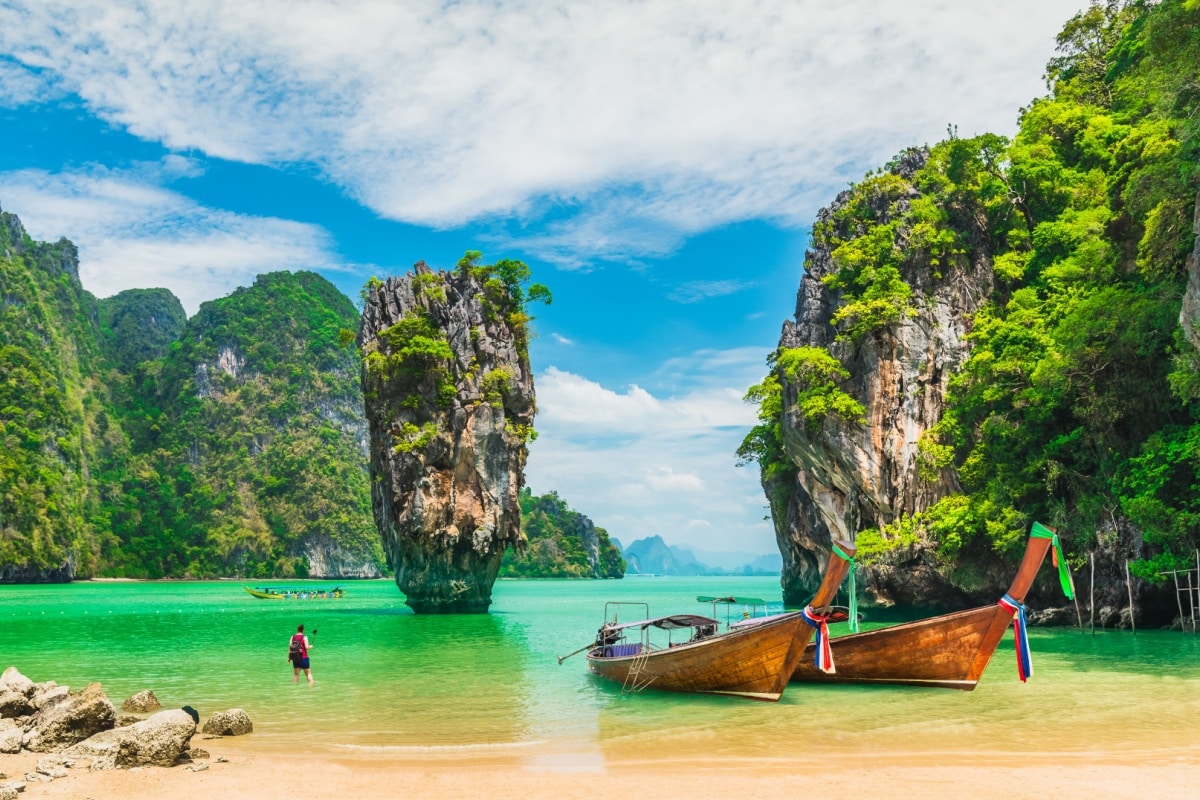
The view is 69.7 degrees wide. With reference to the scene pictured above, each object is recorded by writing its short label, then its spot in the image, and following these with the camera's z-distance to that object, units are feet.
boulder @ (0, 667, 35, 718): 40.52
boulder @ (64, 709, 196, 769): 30.25
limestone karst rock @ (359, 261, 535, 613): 118.21
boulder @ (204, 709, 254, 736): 36.76
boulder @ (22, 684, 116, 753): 33.78
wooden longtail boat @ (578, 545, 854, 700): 42.93
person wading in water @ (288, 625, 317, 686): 50.21
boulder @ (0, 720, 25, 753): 33.35
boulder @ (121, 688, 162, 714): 43.27
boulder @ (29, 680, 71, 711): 39.55
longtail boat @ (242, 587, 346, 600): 167.22
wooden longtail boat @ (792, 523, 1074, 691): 46.06
